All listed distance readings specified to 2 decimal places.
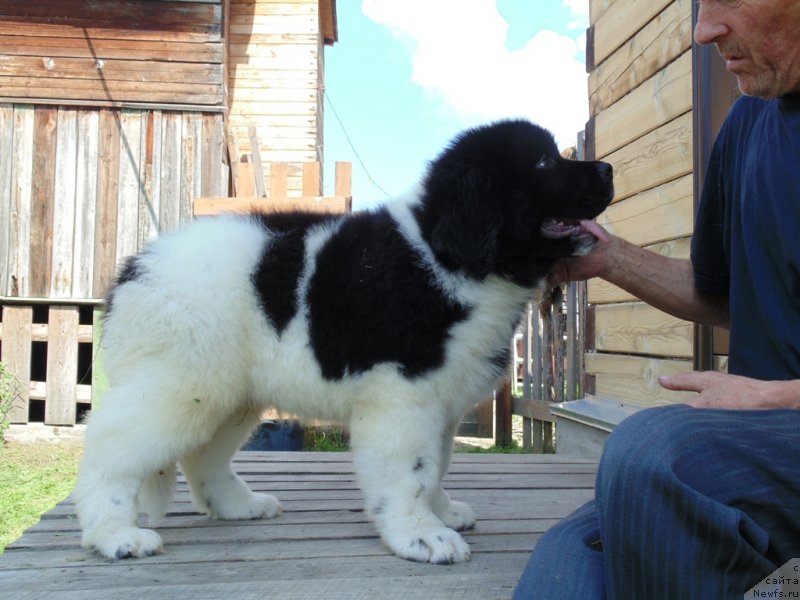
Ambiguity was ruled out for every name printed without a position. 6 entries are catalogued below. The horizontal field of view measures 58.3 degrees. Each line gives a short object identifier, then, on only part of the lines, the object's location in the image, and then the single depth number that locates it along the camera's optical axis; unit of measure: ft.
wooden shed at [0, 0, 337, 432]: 27.63
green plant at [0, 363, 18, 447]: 26.43
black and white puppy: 7.99
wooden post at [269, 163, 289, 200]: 21.49
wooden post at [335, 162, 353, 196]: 21.33
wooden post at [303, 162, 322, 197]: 21.62
